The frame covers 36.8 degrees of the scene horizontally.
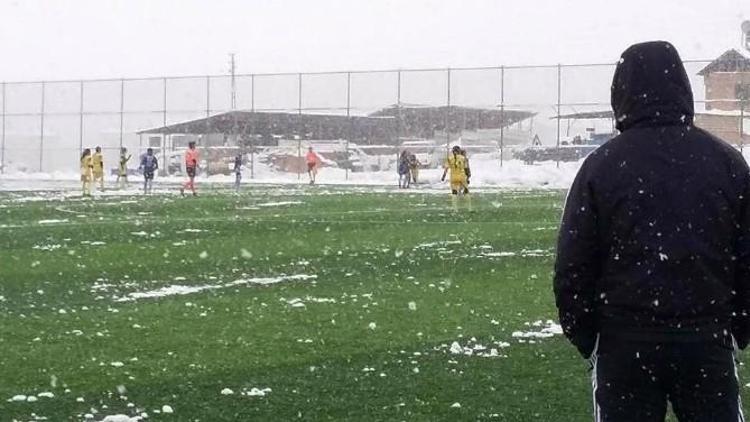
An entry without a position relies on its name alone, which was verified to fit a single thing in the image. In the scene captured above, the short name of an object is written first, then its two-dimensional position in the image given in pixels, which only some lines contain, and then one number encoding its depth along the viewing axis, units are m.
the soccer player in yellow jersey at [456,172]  25.55
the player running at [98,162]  37.72
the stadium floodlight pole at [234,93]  56.84
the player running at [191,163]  34.31
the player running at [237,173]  39.26
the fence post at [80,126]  58.66
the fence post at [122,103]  58.12
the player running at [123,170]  41.92
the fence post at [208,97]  56.91
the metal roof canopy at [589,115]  49.06
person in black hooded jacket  3.72
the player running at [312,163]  47.53
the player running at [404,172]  42.31
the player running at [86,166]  34.25
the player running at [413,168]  43.80
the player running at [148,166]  36.28
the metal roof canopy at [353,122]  52.88
